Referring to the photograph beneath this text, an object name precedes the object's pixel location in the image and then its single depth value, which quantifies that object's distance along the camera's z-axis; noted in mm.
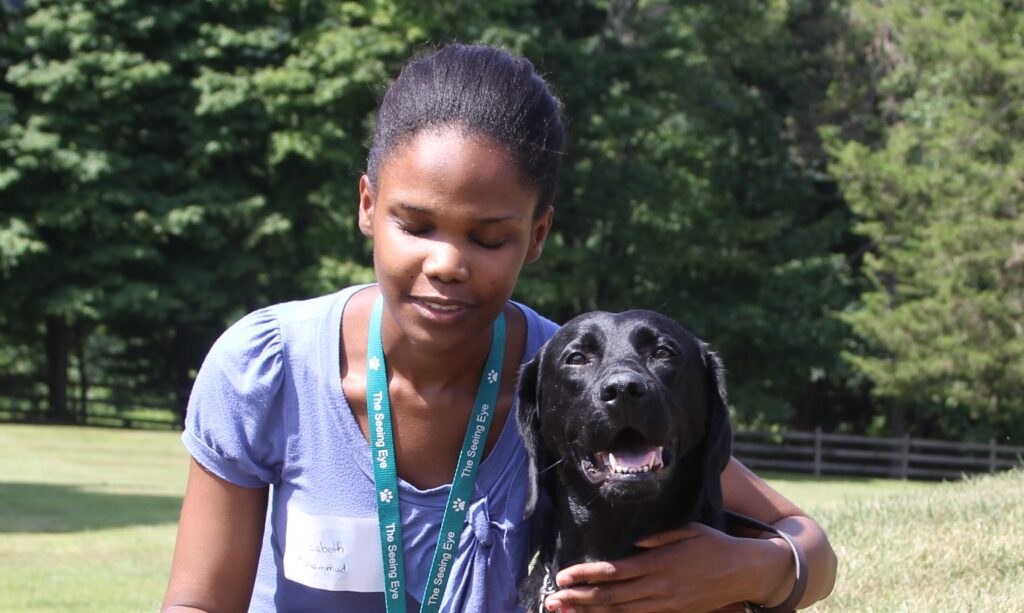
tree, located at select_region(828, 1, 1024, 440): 27703
